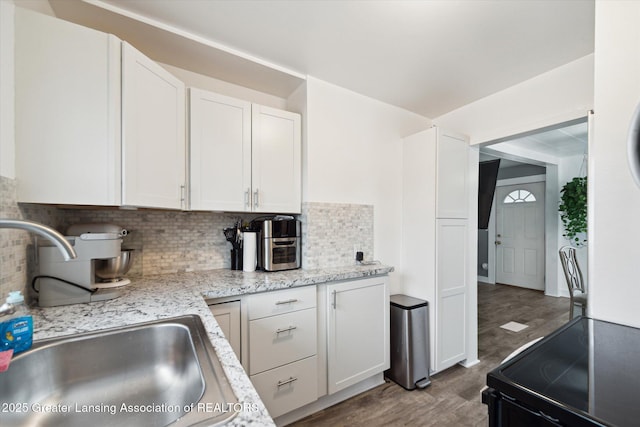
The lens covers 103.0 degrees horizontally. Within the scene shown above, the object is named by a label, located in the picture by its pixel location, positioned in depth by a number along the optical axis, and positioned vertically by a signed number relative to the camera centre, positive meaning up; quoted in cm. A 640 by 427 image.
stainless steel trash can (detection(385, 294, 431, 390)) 208 -111
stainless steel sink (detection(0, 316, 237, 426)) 62 -48
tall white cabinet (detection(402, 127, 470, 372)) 224 -20
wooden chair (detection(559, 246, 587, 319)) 259 -76
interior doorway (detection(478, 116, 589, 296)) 377 +77
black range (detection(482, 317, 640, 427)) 48 -38
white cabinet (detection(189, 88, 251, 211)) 170 +43
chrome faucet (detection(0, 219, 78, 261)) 61 -5
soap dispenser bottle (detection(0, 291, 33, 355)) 70 -34
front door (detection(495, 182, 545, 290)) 502 -46
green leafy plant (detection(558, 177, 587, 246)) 415 +7
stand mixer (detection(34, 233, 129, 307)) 113 -26
